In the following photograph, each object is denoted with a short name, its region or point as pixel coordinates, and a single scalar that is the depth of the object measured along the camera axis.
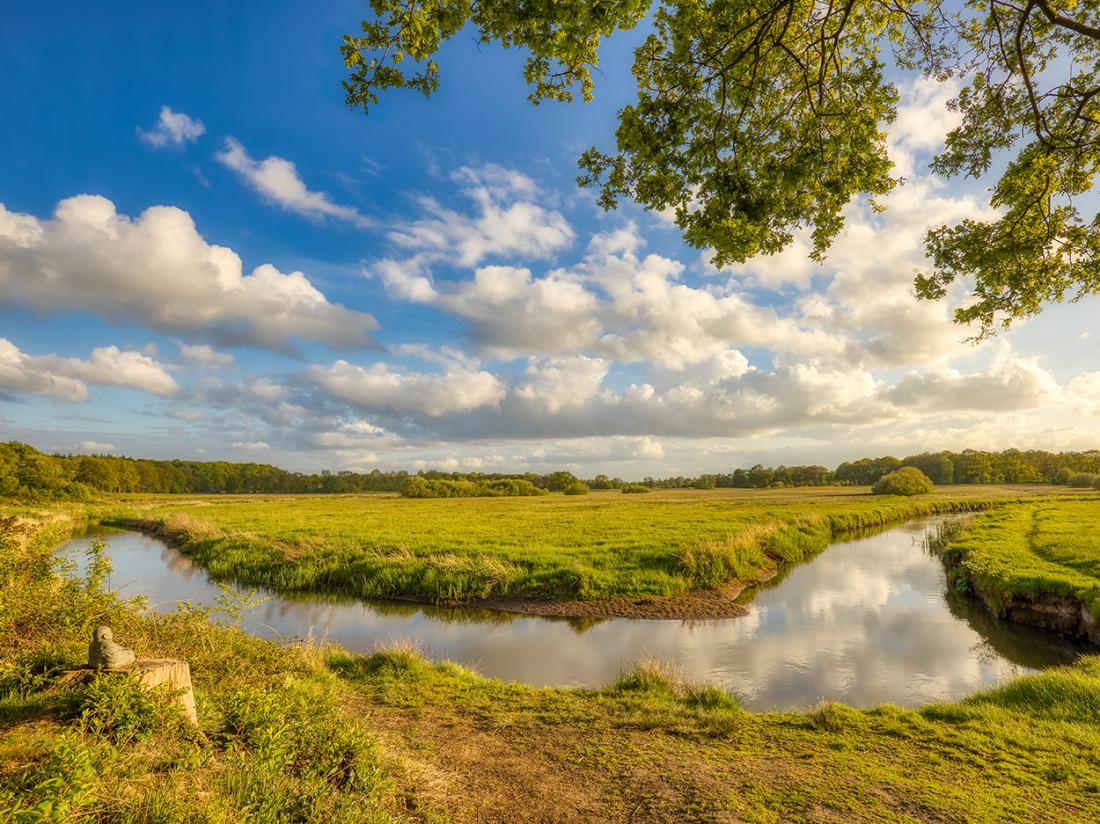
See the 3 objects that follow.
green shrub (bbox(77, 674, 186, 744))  4.93
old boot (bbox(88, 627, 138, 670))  5.56
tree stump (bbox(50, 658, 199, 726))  5.46
